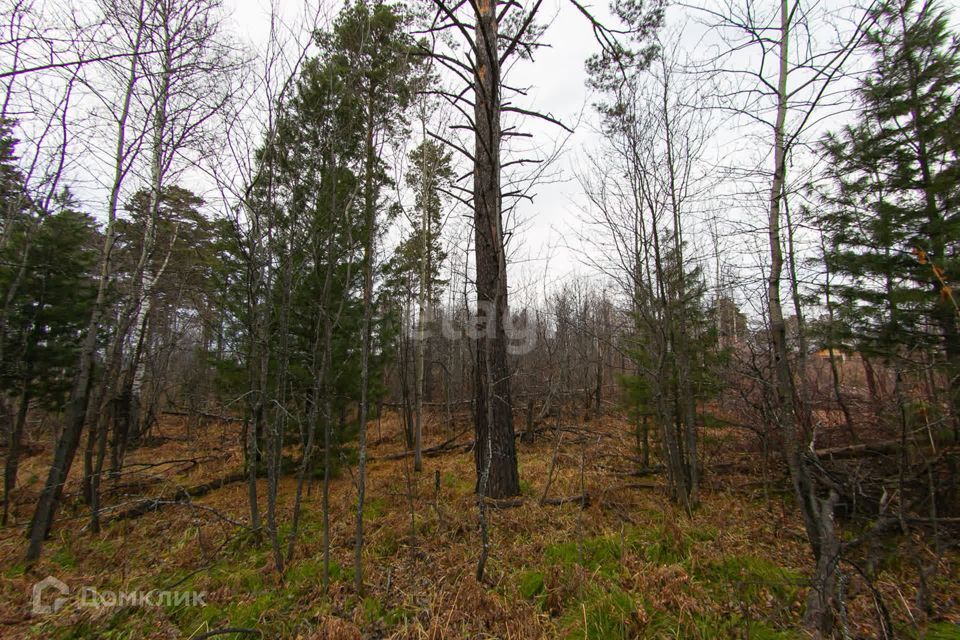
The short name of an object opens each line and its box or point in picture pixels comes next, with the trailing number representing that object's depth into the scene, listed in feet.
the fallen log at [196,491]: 16.60
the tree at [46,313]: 18.45
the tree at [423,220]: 24.31
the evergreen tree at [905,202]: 14.24
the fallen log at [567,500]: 15.11
